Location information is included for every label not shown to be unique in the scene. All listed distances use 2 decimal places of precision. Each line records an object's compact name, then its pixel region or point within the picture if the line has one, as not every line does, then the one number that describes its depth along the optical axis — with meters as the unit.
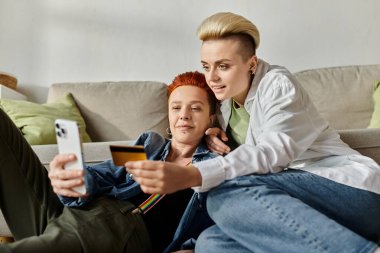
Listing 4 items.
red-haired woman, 1.17
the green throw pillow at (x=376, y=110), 2.29
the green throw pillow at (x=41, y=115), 2.09
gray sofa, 2.57
